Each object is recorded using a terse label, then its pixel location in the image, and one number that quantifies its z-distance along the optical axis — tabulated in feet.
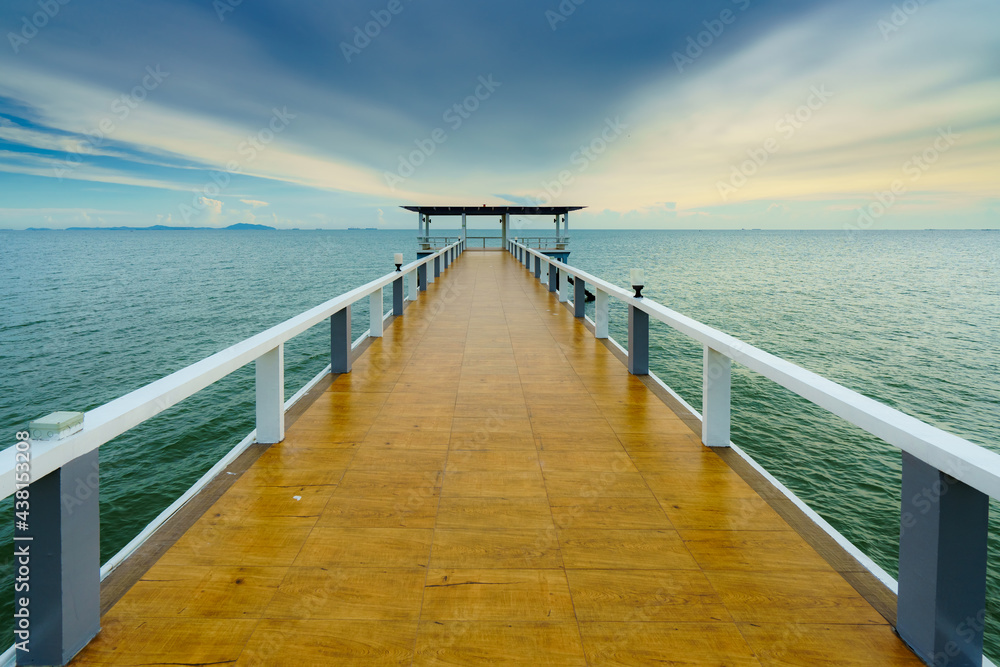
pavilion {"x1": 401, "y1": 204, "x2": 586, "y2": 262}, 104.22
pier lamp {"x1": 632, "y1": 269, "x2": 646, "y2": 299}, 16.55
